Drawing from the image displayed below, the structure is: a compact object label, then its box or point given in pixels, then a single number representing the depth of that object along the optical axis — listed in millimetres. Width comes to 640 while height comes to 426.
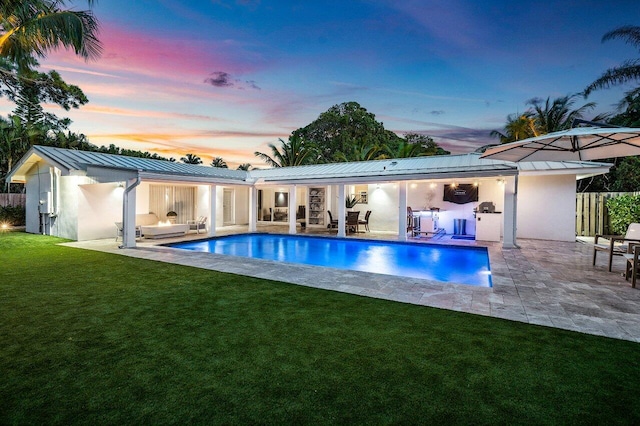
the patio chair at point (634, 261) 6016
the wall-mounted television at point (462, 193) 15297
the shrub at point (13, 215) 17750
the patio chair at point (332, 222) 17062
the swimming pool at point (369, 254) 8508
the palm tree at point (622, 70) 15172
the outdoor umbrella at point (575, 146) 5738
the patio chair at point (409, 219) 15390
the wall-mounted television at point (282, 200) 21188
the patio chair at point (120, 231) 12670
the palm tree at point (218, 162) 37750
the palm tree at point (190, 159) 35906
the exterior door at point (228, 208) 19562
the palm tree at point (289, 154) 29516
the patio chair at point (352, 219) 14953
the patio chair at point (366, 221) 15594
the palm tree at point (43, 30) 9591
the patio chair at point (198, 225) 16016
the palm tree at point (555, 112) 22094
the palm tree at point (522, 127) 23062
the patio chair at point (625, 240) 7113
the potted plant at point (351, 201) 17898
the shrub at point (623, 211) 11898
